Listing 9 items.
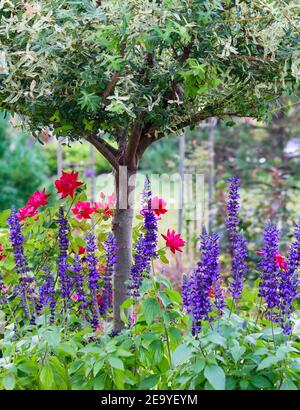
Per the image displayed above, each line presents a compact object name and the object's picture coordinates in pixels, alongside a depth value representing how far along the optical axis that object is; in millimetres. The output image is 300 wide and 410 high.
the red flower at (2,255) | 3325
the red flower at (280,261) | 2919
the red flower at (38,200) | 3303
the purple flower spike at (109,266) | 2650
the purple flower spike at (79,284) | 2738
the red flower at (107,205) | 3354
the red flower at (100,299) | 3168
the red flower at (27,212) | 3404
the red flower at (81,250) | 3363
